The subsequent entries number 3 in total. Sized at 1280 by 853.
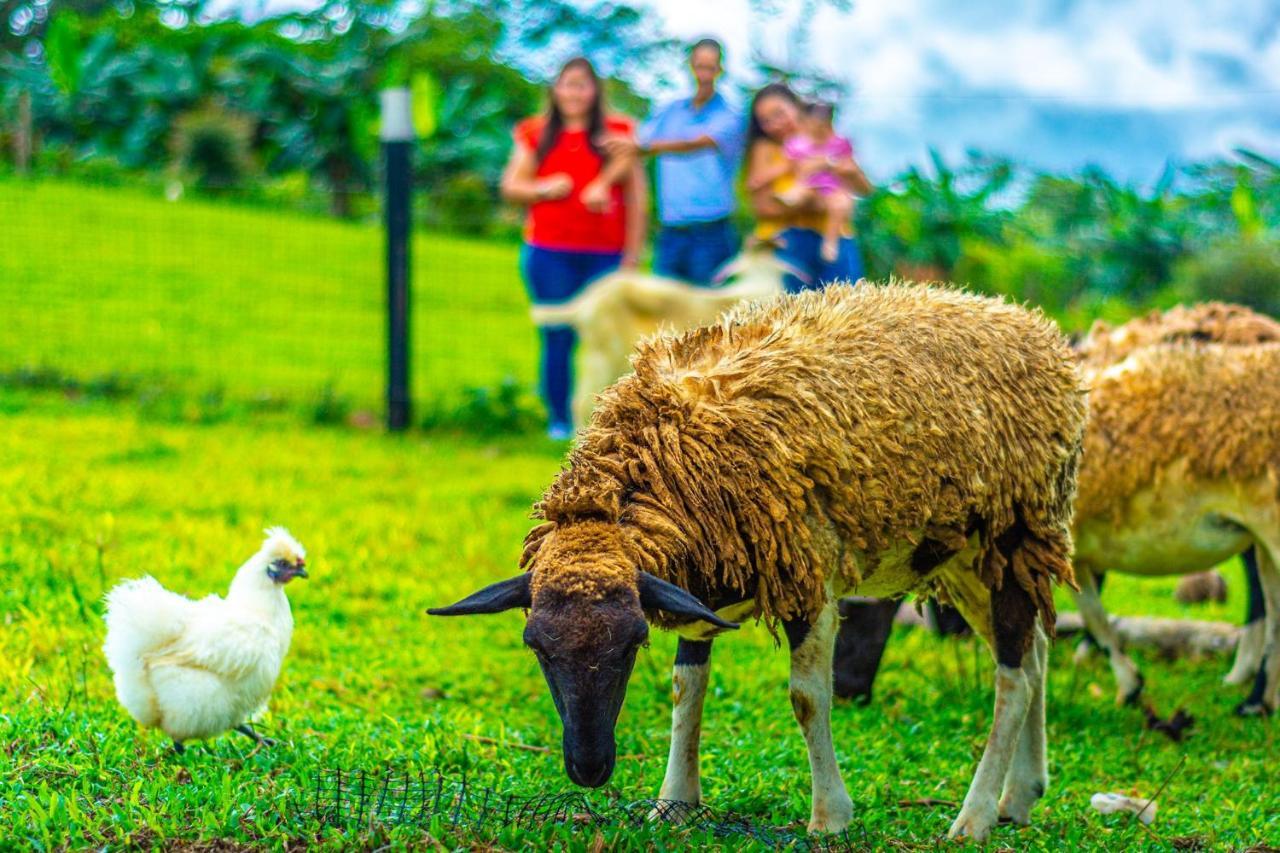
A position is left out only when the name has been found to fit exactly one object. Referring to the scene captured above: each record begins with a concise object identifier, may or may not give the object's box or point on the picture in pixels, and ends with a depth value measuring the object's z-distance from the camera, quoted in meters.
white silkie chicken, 4.71
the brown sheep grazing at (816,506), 3.87
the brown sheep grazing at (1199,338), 7.13
